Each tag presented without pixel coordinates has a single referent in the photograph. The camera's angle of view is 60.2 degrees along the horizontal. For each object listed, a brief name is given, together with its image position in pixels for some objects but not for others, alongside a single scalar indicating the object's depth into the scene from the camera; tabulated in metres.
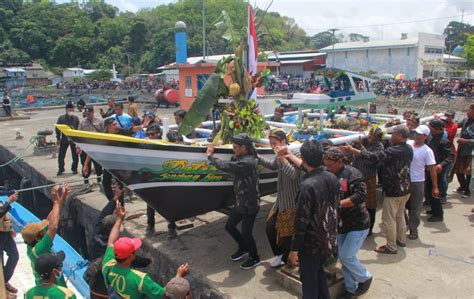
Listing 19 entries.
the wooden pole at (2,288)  4.94
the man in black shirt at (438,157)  6.49
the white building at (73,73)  55.78
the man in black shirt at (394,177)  5.03
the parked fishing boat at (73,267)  5.81
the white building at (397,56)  44.56
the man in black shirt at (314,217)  3.52
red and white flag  6.42
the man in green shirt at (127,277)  3.30
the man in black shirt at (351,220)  4.11
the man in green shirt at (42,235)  3.99
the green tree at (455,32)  74.86
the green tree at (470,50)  36.88
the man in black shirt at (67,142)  9.27
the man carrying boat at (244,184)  4.79
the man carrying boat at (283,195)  4.58
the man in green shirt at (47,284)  3.30
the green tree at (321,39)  104.06
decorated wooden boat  4.95
